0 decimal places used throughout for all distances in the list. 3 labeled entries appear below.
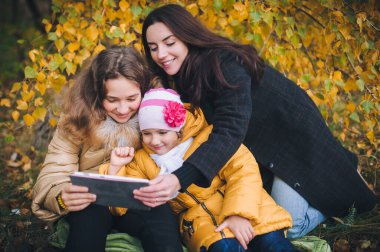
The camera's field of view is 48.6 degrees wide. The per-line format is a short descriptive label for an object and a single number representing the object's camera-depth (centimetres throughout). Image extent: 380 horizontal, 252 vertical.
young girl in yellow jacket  227
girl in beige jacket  246
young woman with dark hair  255
